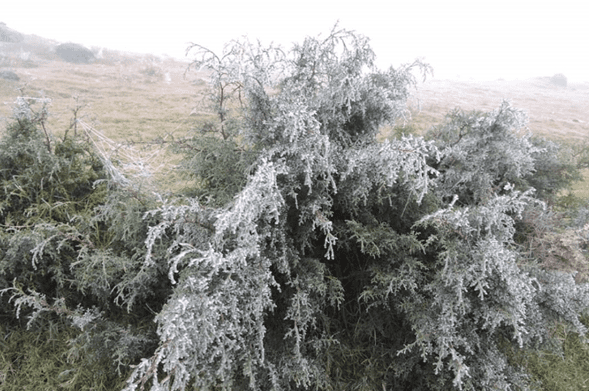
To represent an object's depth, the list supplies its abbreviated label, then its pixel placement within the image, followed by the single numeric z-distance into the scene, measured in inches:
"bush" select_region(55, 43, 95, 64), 552.7
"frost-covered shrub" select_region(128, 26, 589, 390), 62.8
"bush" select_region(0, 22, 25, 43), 547.2
